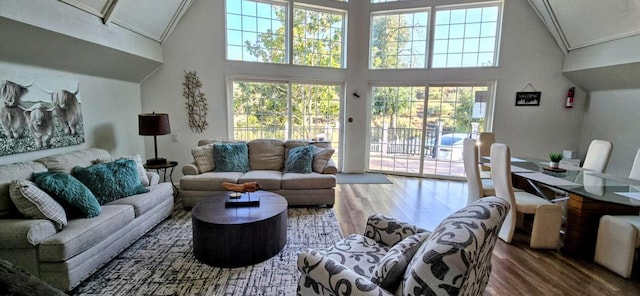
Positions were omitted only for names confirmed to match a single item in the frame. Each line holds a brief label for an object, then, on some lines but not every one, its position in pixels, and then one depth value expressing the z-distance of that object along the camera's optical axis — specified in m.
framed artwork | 2.52
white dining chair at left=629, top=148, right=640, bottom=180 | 3.10
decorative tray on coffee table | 2.72
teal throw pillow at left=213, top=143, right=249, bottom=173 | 3.98
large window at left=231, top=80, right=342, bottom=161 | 5.11
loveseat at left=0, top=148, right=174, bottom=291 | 1.93
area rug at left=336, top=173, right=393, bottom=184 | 5.21
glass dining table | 2.42
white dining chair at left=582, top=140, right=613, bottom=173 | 3.43
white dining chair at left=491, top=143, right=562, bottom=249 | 2.75
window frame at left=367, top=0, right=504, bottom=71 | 4.98
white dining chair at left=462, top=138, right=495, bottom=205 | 3.03
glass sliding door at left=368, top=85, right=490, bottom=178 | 5.30
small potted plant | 3.31
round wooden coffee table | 2.34
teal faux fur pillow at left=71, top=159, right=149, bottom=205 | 2.65
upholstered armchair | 1.01
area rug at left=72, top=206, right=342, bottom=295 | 2.09
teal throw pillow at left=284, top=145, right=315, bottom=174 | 4.01
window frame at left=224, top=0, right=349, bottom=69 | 5.12
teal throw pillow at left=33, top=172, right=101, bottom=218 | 2.22
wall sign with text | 4.96
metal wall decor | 4.70
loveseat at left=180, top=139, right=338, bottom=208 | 3.64
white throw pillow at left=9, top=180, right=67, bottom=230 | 2.01
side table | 3.85
